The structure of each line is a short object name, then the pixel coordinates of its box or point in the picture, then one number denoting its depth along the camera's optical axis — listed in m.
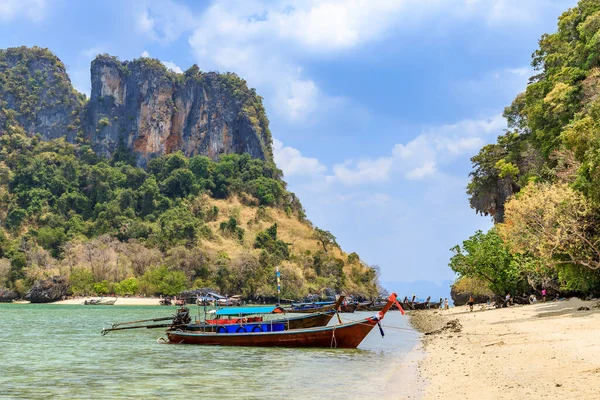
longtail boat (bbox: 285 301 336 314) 53.09
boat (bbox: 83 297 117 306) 94.28
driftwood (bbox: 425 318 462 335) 28.78
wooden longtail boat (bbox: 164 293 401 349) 24.58
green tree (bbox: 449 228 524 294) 38.19
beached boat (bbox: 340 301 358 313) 67.50
